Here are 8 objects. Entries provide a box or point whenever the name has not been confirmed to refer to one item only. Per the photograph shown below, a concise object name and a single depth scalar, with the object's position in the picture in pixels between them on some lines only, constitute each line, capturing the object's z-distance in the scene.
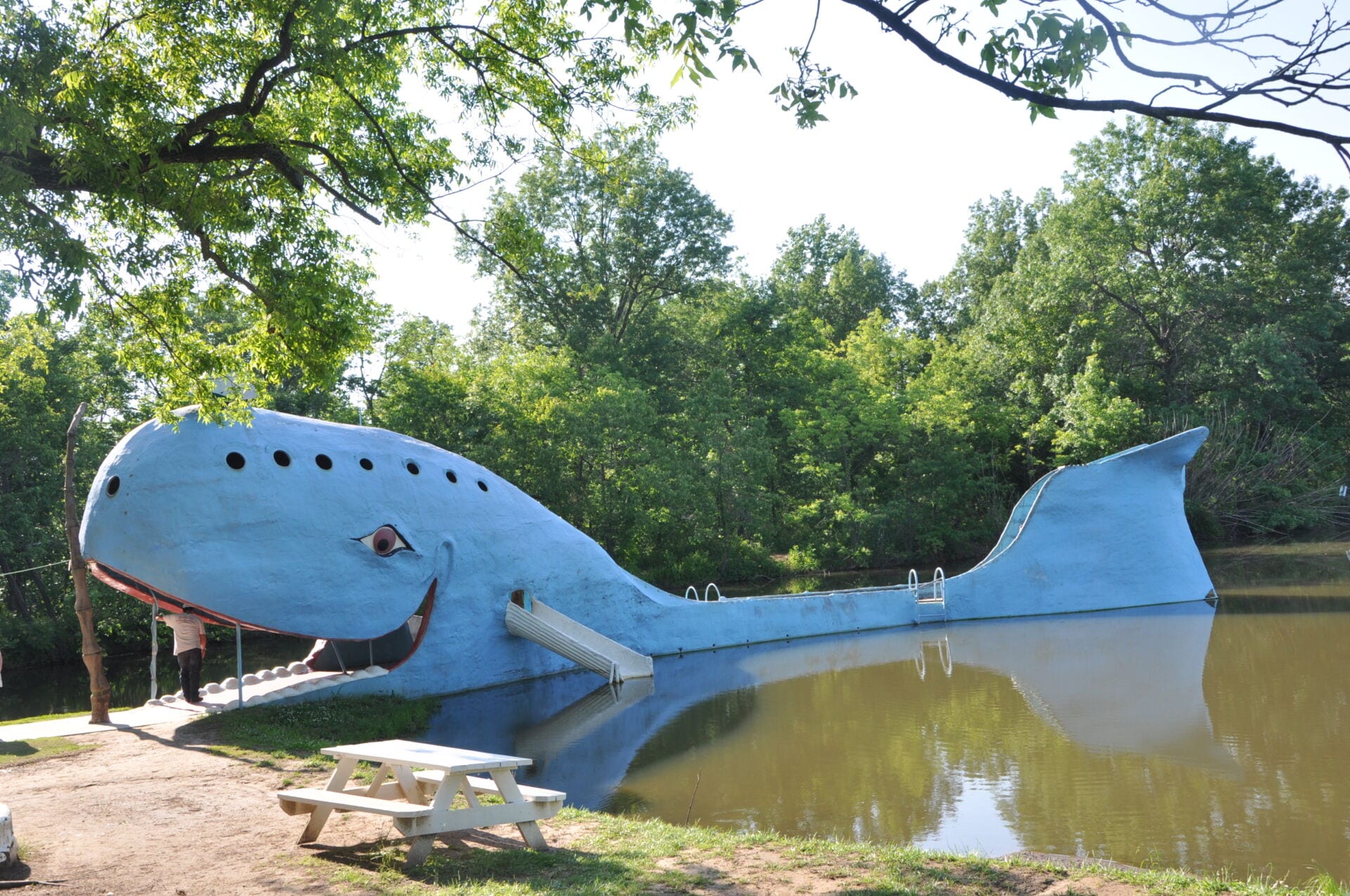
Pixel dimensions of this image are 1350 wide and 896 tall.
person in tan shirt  12.16
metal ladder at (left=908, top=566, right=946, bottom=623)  21.30
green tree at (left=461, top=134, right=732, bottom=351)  40.25
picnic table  5.75
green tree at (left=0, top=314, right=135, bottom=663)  23.91
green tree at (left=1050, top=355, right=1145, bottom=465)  35.81
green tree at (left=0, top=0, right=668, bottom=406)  7.21
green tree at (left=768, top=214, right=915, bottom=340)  53.81
